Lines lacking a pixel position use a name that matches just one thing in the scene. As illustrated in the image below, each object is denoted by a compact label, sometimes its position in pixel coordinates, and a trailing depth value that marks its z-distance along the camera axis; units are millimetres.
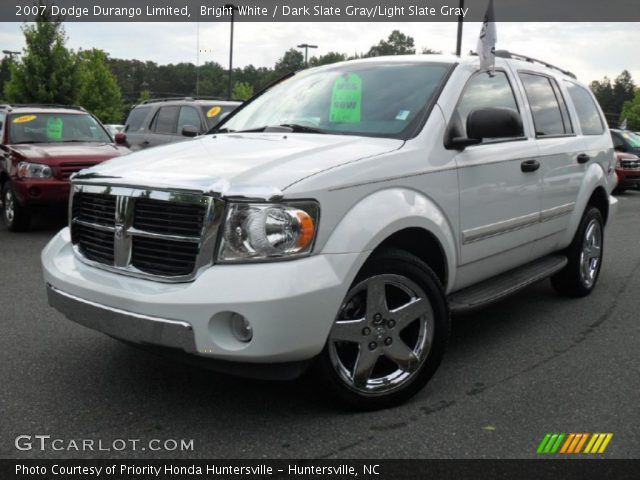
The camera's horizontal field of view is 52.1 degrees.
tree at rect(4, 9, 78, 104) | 24672
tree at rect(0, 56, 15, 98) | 69794
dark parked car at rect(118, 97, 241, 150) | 11039
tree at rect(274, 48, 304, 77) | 81188
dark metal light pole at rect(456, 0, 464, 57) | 19780
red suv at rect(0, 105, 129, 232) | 8422
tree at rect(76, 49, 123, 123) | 38719
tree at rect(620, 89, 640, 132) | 74250
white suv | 2793
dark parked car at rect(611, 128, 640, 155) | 18031
